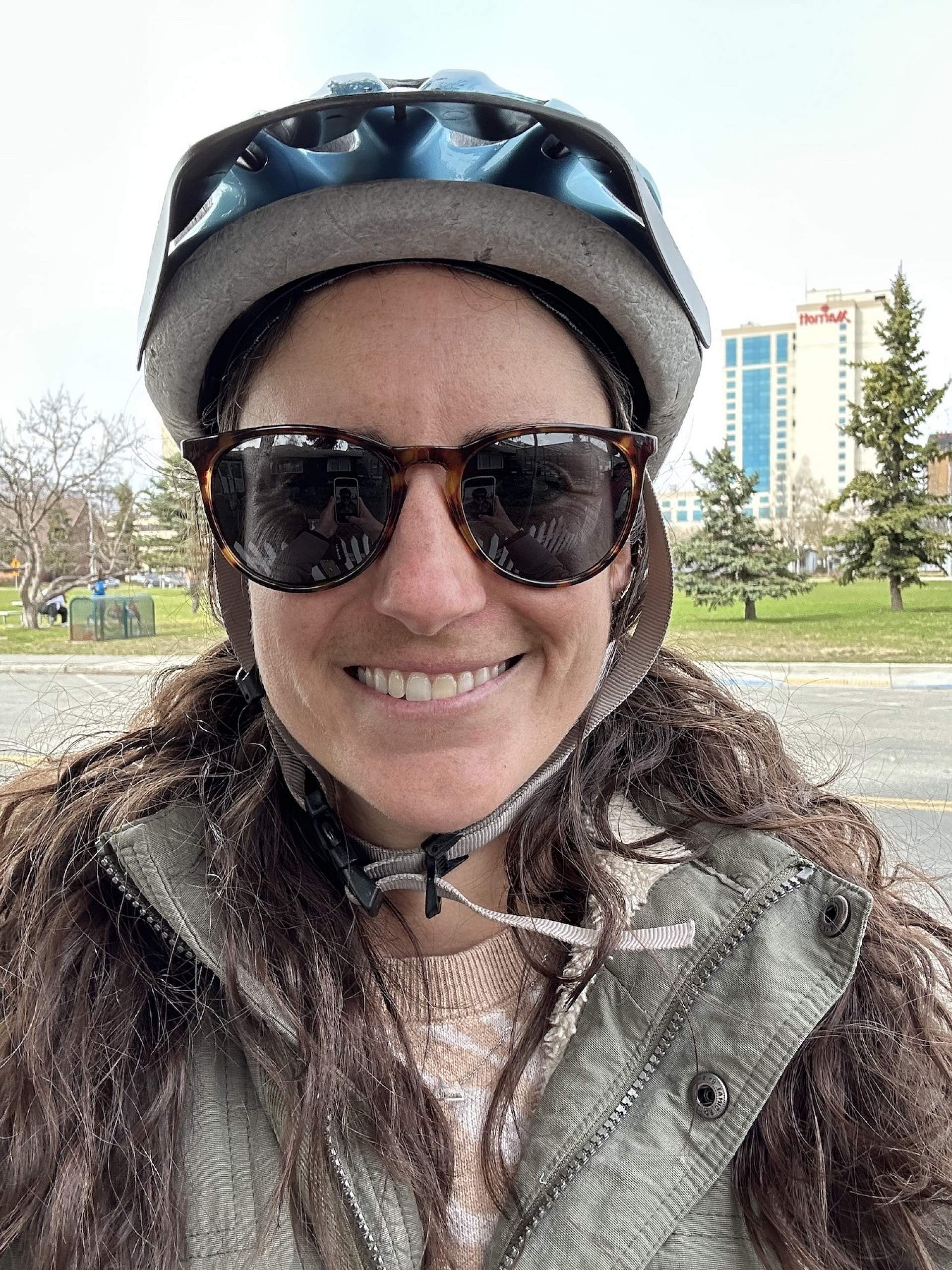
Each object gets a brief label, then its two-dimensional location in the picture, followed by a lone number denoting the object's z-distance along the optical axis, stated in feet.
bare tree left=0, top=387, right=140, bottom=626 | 66.59
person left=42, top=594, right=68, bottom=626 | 67.62
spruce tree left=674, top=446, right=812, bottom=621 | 60.49
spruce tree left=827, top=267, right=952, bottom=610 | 63.62
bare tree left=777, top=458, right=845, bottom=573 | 67.03
